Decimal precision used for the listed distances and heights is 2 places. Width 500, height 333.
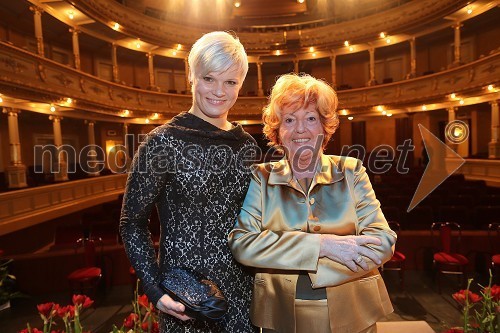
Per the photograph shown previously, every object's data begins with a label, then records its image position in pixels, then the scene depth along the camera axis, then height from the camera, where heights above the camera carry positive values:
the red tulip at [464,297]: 1.80 -0.85
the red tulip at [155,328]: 1.86 -0.97
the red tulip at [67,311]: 1.65 -0.76
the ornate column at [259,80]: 17.55 +3.64
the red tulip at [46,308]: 1.66 -0.75
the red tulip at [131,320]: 1.73 -0.86
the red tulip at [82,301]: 1.81 -0.79
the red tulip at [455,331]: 1.62 -0.91
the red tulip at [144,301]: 1.71 -0.75
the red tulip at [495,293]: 1.78 -0.81
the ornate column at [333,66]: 17.33 +4.07
